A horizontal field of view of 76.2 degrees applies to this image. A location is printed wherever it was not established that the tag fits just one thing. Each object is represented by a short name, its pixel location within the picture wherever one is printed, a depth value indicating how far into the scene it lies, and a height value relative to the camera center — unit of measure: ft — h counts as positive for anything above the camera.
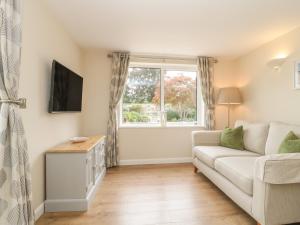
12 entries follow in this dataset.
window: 13.06 +1.11
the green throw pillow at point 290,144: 6.51 -1.07
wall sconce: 9.46 +2.56
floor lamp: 12.39 +1.13
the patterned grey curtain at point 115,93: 12.07 +1.26
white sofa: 5.34 -2.02
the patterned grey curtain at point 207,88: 13.14 +1.74
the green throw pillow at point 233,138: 10.02 -1.33
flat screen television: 7.19 +0.99
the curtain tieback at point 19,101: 4.47 +0.27
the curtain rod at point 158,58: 12.60 +3.76
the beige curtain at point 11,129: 4.35 -0.39
